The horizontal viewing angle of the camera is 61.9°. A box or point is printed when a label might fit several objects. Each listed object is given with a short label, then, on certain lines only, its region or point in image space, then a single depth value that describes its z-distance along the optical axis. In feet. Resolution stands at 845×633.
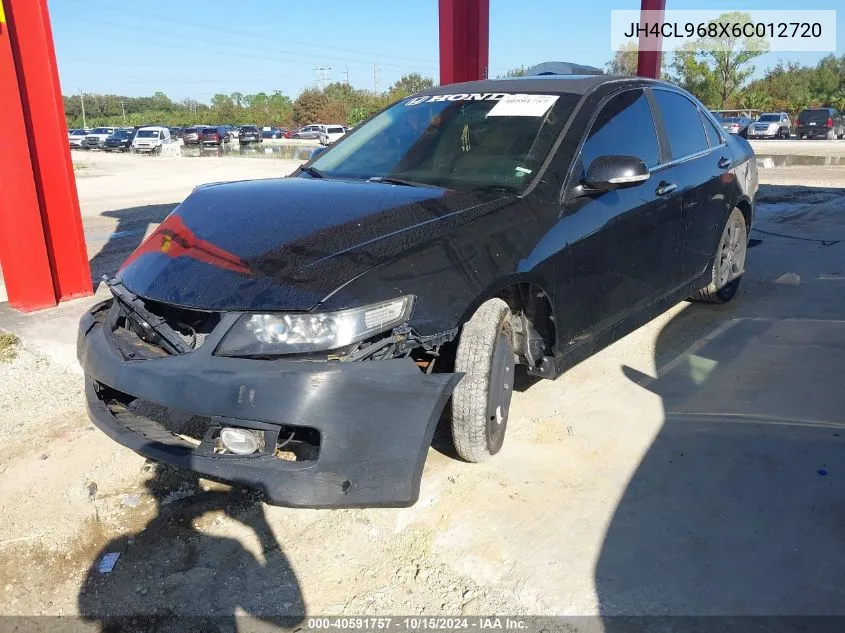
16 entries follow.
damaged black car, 7.69
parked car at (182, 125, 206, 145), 151.64
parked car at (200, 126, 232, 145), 151.33
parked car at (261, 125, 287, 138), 186.19
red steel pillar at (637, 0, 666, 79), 31.19
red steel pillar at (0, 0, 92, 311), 17.78
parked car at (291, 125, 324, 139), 167.34
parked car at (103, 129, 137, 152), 143.84
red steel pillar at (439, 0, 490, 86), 25.25
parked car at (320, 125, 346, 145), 152.56
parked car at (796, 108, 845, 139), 119.24
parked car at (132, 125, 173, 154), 128.77
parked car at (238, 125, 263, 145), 153.14
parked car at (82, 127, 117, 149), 153.15
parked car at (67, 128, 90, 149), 160.06
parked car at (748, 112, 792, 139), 120.57
